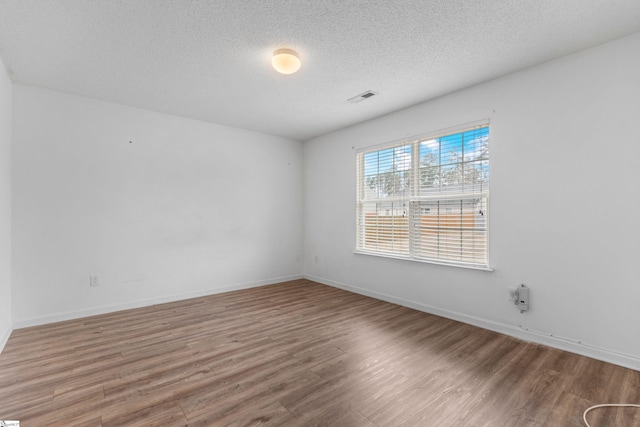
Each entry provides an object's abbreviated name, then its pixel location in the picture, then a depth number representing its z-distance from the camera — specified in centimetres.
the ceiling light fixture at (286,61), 258
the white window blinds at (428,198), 329
